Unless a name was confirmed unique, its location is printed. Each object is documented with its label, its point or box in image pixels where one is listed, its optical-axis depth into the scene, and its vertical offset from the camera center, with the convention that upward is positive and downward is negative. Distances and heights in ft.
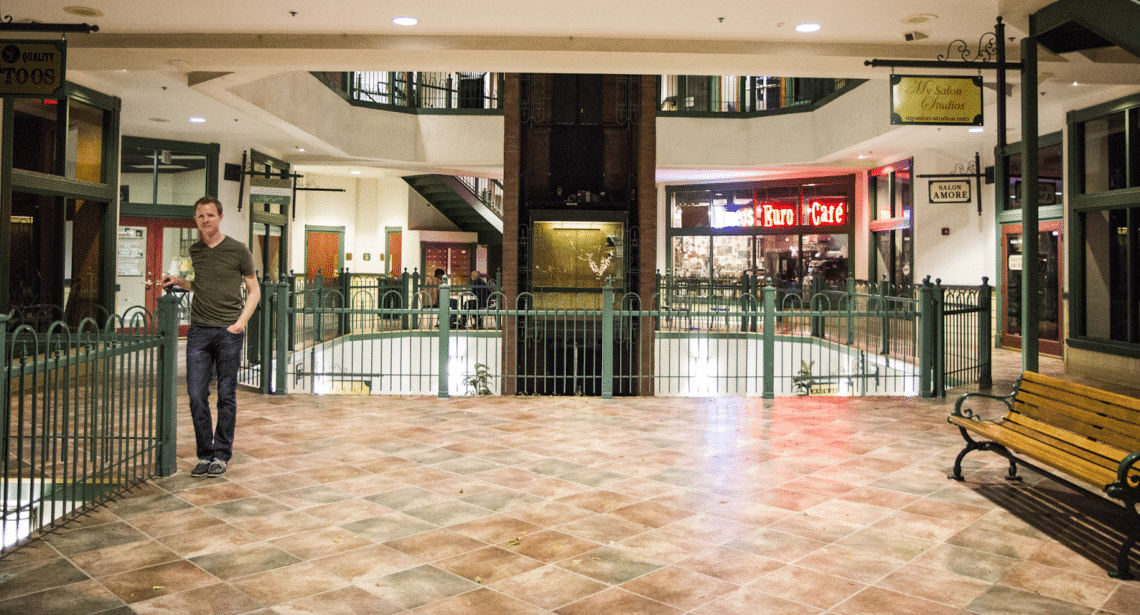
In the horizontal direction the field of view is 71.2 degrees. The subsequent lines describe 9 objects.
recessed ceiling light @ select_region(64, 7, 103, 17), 25.52 +9.87
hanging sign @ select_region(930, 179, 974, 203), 52.65 +8.51
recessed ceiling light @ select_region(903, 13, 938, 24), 25.80 +9.87
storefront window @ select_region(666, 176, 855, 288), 68.80 +8.16
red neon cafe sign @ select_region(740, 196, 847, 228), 68.44 +9.44
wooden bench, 12.88 -2.30
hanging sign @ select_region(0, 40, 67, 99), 23.50 +7.32
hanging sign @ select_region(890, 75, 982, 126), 25.63 +7.12
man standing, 17.84 -0.19
